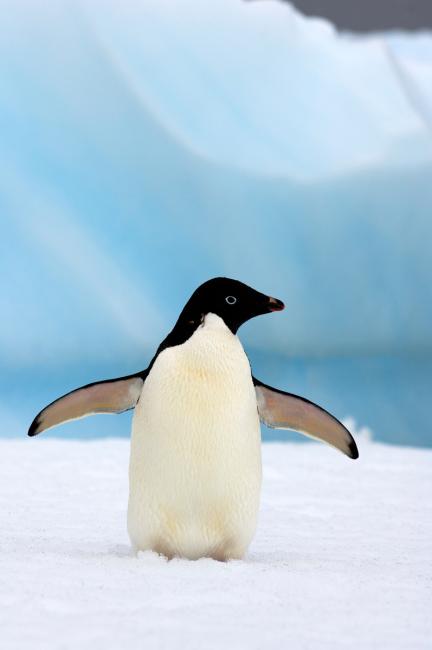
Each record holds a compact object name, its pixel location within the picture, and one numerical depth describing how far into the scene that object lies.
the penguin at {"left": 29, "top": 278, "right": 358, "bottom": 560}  9.46
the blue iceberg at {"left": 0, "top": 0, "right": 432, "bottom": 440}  15.50
